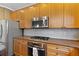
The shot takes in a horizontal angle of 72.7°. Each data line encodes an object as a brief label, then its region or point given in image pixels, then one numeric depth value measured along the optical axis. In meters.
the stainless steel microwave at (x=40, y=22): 1.19
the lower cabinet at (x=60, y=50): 0.81
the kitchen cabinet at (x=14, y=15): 1.38
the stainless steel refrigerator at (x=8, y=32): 1.32
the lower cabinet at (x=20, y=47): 1.34
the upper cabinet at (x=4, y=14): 1.25
